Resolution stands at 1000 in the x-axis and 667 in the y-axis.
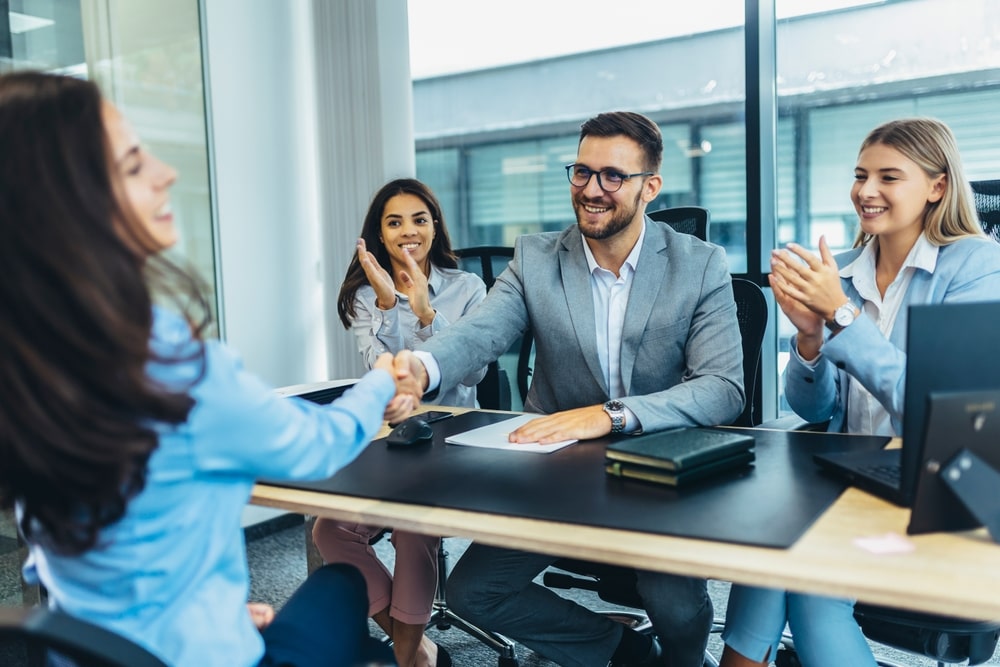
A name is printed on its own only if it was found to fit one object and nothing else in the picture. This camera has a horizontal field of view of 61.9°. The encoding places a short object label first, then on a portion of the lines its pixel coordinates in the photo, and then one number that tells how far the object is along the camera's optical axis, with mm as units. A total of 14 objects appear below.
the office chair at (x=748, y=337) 2234
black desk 1170
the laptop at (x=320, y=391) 1999
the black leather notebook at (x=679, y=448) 1340
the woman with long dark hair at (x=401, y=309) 2133
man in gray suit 1843
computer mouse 1718
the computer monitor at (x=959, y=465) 1075
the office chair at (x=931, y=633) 1495
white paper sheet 1627
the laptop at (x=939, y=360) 1152
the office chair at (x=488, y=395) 2381
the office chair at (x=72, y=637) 794
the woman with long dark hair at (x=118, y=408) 876
